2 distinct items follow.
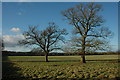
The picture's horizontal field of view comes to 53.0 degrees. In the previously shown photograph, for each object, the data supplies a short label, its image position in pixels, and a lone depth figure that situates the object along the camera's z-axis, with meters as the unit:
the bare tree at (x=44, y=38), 29.50
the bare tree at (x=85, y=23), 22.23
